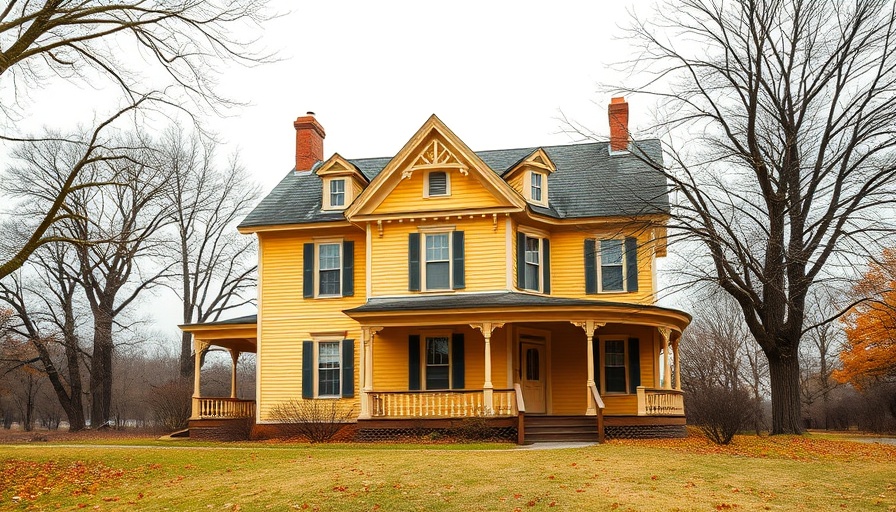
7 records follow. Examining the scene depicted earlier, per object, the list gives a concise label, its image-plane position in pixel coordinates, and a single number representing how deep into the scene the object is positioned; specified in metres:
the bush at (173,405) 30.41
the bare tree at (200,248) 42.62
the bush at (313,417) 24.12
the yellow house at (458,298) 22.97
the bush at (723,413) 20.28
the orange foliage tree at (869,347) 35.78
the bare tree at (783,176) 22.14
